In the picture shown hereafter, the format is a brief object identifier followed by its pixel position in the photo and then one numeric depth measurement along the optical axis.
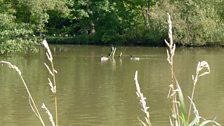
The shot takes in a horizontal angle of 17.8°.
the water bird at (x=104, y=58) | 32.19
